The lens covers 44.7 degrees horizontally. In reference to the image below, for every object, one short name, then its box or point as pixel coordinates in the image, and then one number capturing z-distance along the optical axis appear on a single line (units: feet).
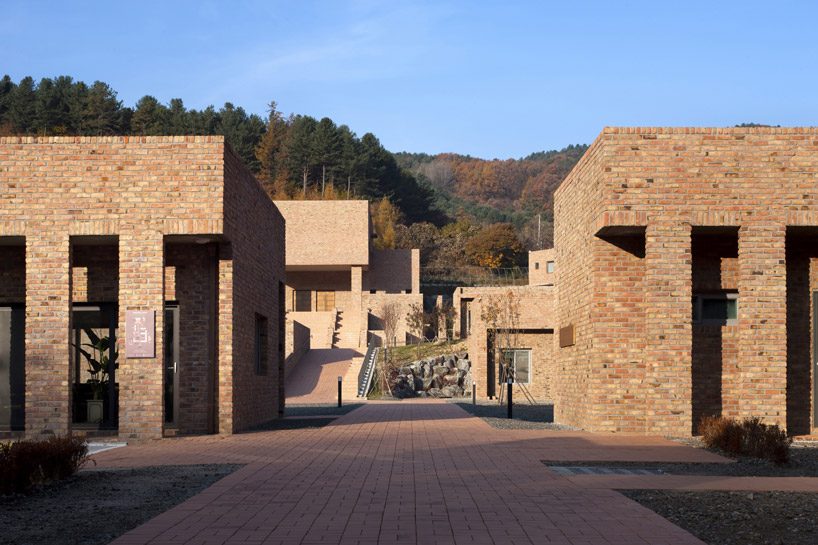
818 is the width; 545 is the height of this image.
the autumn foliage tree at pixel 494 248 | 287.89
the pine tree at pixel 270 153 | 315.17
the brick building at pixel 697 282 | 55.31
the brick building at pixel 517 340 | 121.70
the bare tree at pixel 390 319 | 187.01
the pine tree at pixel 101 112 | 285.23
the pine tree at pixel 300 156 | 308.40
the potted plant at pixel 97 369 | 61.31
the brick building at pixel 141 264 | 54.65
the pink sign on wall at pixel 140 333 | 54.39
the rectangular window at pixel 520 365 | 124.47
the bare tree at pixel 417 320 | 188.55
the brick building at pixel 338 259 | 189.26
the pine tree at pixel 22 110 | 281.95
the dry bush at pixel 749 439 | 43.57
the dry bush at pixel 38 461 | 34.58
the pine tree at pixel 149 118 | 301.84
